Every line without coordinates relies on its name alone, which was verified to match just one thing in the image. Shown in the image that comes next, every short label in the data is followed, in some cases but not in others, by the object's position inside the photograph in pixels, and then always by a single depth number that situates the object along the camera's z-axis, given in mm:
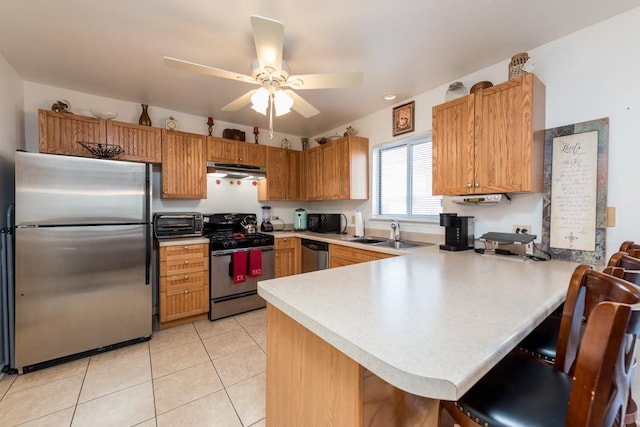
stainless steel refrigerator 2021
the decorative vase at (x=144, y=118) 2969
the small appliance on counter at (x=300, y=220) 4102
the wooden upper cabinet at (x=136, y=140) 2748
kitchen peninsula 617
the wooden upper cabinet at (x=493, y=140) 1790
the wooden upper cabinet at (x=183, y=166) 3035
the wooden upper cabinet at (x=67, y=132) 2404
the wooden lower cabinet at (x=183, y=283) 2736
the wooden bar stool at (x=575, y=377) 561
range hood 3314
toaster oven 3020
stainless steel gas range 2986
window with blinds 2867
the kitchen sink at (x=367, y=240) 3111
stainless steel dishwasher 3244
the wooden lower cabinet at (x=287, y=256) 3496
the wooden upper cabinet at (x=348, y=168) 3350
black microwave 3832
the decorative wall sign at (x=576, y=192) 1676
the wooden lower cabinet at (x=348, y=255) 2639
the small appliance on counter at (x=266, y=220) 3955
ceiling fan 1449
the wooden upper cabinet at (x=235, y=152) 3338
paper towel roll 3379
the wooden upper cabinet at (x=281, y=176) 3823
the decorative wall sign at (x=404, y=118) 2895
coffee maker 2205
